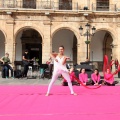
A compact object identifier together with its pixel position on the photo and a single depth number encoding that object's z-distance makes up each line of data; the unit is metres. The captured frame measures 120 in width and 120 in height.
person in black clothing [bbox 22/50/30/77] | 17.89
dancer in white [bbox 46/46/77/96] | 9.53
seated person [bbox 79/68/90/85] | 13.66
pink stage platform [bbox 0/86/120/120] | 6.25
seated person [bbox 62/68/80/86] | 13.67
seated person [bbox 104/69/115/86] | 13.48
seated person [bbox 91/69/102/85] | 13.61
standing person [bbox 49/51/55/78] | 17.64
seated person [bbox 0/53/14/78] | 18.31
